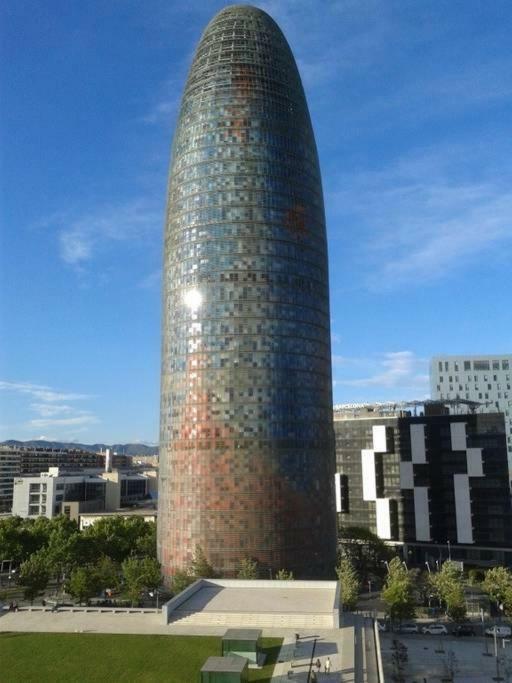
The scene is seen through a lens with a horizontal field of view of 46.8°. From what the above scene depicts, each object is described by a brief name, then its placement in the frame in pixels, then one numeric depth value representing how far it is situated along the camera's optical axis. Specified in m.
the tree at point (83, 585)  80.44
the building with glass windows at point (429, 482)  129.12
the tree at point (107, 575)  84.75
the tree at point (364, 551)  119.99
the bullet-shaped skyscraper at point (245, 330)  103.12
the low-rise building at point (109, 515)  150.25
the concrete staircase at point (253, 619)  58.94
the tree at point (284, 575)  90.75
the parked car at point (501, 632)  79.18
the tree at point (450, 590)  79.04
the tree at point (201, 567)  96.69
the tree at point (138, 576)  81.82
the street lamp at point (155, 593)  91.79
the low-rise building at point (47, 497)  176.75
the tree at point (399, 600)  76.62
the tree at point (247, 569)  93.50
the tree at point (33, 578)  86.56
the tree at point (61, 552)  99.16
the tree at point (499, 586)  84.19
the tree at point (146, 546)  113.62
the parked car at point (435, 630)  80.70
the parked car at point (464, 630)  80.44
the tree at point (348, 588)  75.38
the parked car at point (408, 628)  81.12
